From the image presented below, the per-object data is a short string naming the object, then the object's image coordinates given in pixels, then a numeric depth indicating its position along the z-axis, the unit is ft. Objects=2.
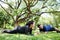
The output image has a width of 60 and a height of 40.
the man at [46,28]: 15.94
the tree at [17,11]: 15.67
